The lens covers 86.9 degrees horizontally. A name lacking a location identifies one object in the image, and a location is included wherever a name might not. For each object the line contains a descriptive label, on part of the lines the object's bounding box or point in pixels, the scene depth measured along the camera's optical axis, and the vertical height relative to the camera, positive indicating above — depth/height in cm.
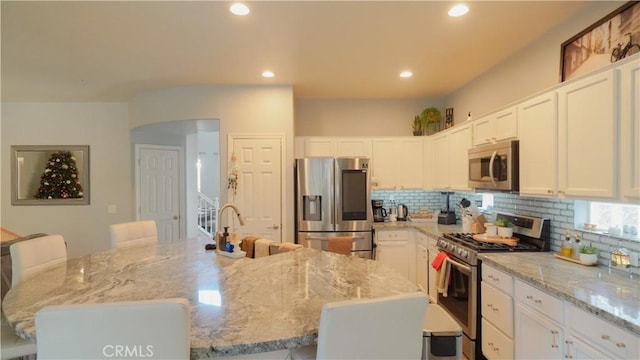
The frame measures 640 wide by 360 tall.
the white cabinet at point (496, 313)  239 -104
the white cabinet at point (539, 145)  237 +22
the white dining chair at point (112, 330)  104 -47
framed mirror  514 +5
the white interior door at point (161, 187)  542 -16
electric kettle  489 -55
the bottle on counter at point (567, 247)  252 -56
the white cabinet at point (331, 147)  465 +40
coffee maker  483 -50
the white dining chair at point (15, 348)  163 -83
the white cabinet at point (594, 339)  148 -79
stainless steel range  280 -79
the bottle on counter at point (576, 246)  251 -54
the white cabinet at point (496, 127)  286 +44
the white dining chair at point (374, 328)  113 -53
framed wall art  211 +91
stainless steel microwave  280 +7
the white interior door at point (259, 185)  435 -11
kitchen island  124 -57
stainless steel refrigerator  424 -35
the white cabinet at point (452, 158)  373 +20
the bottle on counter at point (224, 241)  253 -49
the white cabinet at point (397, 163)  476 +18
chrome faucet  250 -43
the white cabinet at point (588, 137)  191 +23
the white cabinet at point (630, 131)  177 +23
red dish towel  330 -85
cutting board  299 -60
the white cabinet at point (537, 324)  193 -92
